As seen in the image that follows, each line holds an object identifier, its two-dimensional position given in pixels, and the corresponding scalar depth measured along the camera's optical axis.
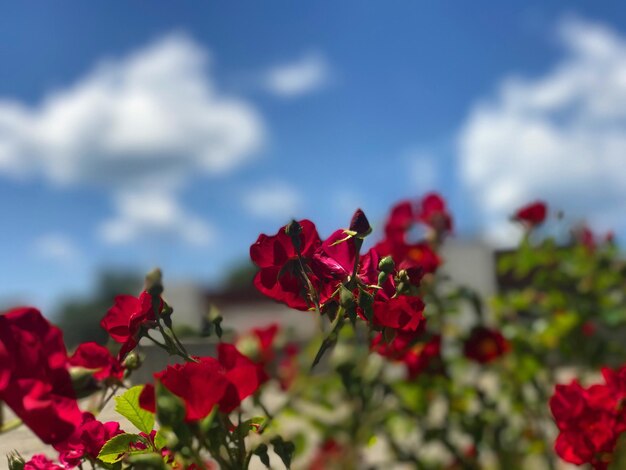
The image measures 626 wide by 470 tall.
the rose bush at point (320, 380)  0.53
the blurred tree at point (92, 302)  23.67
